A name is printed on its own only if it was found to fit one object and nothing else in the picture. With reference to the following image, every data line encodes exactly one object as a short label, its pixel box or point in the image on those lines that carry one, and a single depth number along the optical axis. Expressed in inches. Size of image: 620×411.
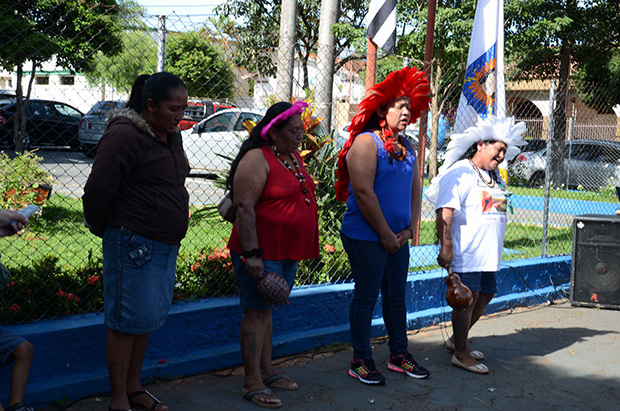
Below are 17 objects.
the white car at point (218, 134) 251.8
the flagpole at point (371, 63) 247.1
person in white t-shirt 180.7
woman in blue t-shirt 164.2
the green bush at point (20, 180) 268.7
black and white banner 245.4
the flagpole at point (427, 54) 267.0
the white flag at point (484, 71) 278.5
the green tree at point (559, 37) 650.2
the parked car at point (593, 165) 622.5
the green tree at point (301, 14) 820.6
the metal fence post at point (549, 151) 269.3
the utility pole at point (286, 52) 225.4
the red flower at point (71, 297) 157.5
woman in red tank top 147.5
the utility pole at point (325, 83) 235.6
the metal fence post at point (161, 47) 169.0
